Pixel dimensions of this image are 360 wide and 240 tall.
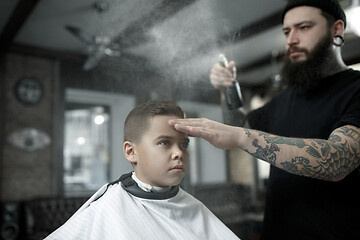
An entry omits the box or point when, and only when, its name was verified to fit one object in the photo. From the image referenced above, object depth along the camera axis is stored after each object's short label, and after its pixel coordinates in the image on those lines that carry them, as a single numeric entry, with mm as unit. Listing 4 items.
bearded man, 895
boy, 886
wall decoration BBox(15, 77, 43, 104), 4721
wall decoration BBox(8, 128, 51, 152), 4795
